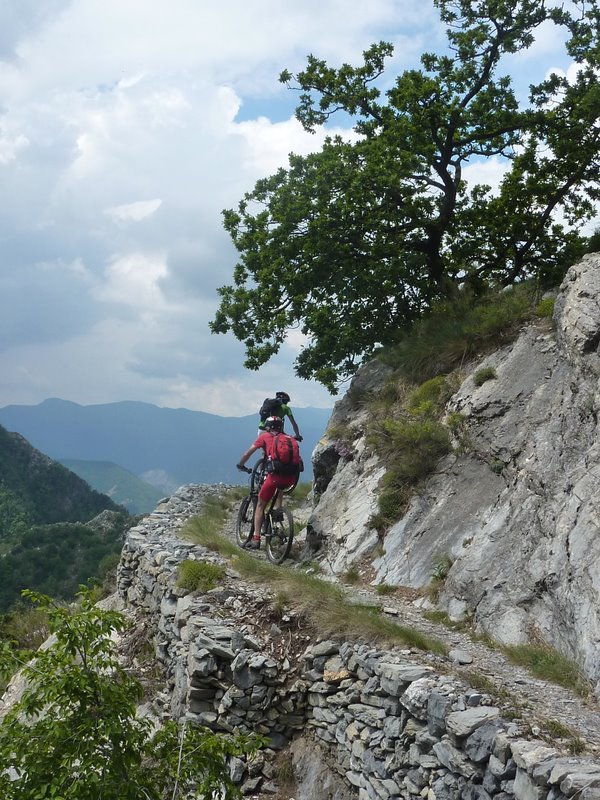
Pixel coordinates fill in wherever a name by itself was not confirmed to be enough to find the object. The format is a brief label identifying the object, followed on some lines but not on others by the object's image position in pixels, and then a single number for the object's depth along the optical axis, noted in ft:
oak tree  62.95
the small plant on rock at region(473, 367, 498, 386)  43.16
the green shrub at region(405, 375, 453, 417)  45.64
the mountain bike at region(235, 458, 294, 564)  44.88
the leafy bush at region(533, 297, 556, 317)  45.11
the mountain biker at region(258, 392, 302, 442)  52.70
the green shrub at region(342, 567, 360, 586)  39.40
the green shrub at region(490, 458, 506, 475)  36.78
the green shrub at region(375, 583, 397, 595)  35.76
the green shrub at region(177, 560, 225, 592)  35.96
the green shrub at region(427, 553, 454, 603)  33.21
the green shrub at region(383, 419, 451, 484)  41.91
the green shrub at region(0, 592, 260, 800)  16.97
